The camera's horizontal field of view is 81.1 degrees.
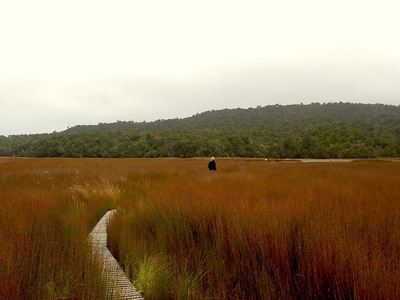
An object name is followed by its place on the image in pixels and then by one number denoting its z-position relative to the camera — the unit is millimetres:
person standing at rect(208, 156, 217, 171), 13505
